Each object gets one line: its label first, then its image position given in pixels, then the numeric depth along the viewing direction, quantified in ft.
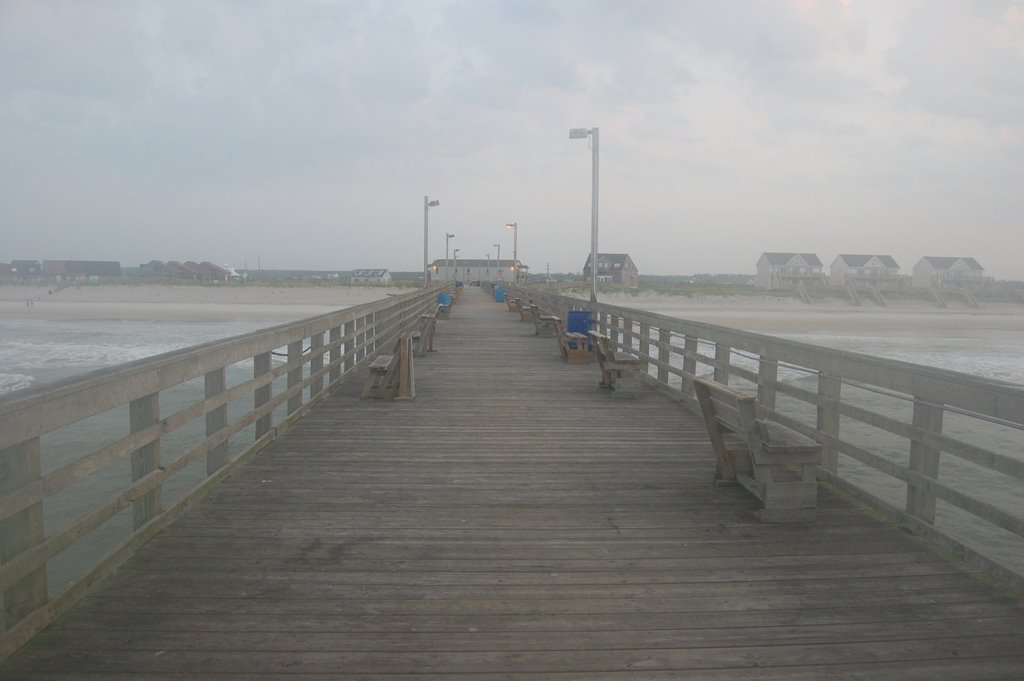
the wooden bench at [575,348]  38.55
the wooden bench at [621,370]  27.58
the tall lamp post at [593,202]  51.19
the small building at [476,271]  389.27
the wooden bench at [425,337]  40.68
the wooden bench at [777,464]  13.57
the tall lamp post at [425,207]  105.49
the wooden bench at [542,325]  55.45
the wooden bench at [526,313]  70.54
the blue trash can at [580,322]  44.93
